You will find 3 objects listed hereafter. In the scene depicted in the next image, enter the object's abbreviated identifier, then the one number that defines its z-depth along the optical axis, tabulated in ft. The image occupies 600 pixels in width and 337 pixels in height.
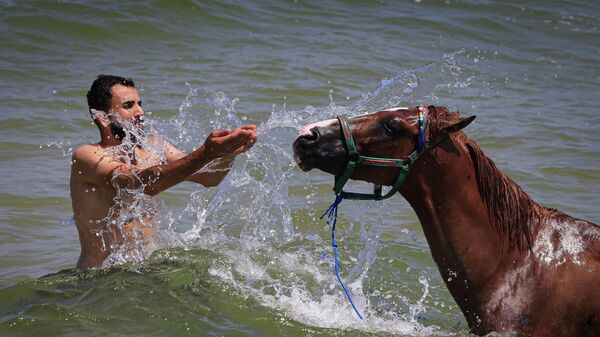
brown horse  22.98
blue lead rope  24.17
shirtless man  32.91
